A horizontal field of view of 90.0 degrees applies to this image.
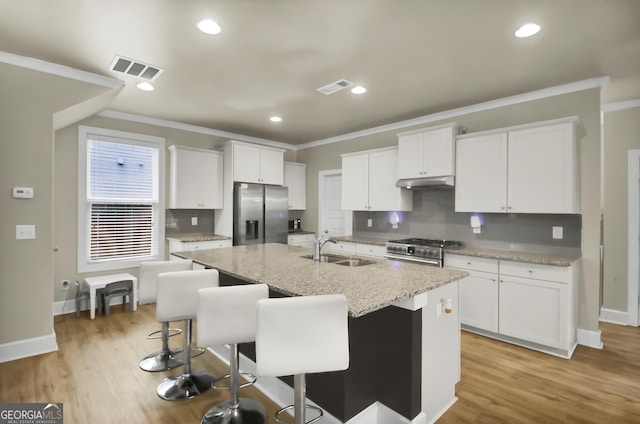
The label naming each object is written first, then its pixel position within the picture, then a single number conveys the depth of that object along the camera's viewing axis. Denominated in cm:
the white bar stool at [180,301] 221
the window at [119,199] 419
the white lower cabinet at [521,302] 293
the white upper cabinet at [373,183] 449
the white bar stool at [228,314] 178
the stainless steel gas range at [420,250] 365
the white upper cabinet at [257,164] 506
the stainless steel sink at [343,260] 284
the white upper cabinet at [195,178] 470
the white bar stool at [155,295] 263
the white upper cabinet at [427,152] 382
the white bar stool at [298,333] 142
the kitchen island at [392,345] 183
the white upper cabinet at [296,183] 611
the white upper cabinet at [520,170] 308
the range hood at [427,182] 381
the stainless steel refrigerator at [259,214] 505
